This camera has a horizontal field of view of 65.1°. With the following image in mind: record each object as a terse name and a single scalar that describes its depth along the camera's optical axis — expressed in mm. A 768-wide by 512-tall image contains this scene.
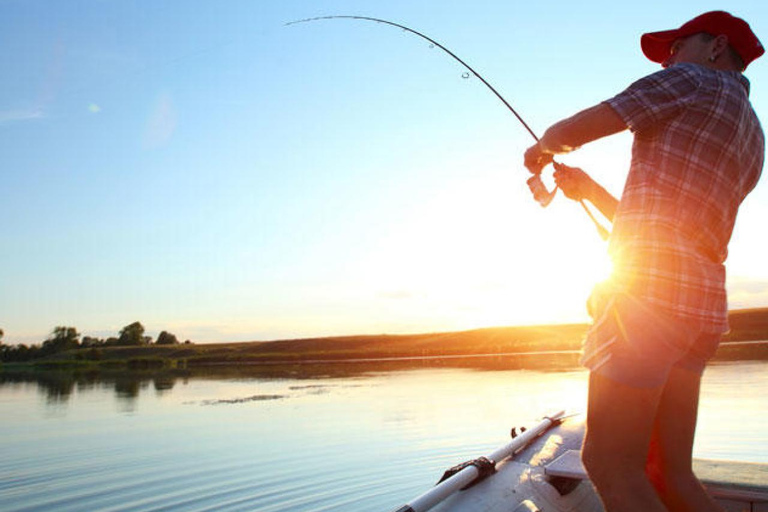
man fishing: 2029
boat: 3646
